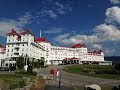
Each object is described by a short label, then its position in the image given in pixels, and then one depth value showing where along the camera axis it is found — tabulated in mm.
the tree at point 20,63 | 32892
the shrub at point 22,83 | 11613
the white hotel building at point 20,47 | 49881
